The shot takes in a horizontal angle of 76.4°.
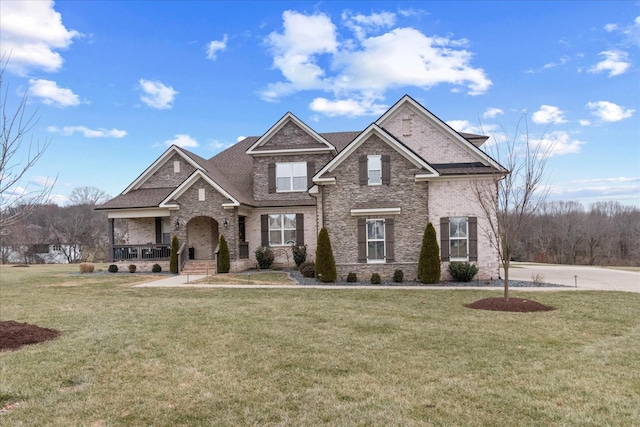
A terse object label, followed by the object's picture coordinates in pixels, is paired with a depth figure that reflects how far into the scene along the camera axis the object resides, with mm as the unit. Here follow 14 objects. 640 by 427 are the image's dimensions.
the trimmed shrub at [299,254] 22766
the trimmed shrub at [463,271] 17703
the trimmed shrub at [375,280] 17609
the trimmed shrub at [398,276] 17797
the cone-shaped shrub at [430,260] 17250
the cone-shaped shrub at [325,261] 17734
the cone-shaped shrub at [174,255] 21844
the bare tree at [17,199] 6770
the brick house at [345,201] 18453
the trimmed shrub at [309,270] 19234
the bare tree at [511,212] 11714
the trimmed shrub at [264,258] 22984
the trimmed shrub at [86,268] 23544
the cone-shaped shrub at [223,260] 21328
